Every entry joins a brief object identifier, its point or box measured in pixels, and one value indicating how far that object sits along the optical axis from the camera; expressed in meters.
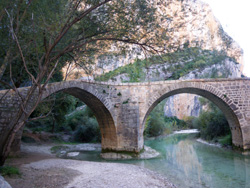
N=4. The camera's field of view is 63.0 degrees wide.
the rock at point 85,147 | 13.70
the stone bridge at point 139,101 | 10.27
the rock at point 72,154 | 10.95
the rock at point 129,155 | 10.11
